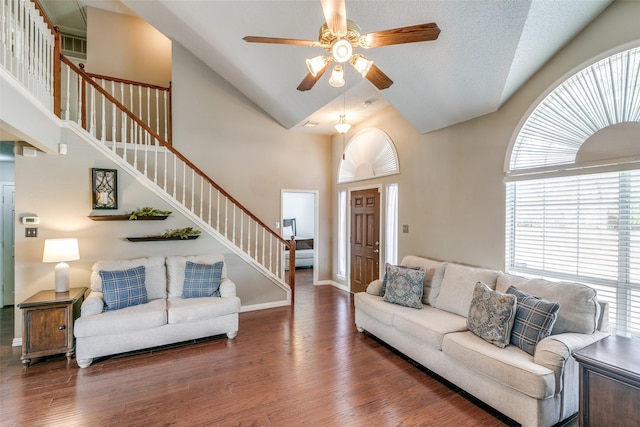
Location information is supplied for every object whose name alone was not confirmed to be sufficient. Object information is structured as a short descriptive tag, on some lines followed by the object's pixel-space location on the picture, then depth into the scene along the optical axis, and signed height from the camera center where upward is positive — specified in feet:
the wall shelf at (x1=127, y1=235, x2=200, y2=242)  13.55 -1.17
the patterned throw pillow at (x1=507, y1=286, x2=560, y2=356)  7.84 -2.90
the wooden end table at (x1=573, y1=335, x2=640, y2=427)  5.73 -3.47
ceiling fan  6.57 +4.31
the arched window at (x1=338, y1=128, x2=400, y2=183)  17.04 +3.58
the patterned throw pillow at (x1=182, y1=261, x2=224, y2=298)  12.98 -2.98
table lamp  11.13 -1.57
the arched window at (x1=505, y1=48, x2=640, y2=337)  8.22 +0.86
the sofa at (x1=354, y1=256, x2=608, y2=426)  7.10 -3.63
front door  17.97 -1.52
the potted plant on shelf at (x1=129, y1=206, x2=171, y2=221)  13.48 -0.02
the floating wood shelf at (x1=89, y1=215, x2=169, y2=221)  12.97 -0.18
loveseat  10.47 -3.65
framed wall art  12.95 +1.13
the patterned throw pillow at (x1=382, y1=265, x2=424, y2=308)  11.59 -2.95
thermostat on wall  11.98 -0.27
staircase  10.20 +4.08
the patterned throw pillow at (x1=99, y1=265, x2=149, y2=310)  11.29 -2.93
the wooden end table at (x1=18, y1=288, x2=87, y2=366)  10.25 -4.00
